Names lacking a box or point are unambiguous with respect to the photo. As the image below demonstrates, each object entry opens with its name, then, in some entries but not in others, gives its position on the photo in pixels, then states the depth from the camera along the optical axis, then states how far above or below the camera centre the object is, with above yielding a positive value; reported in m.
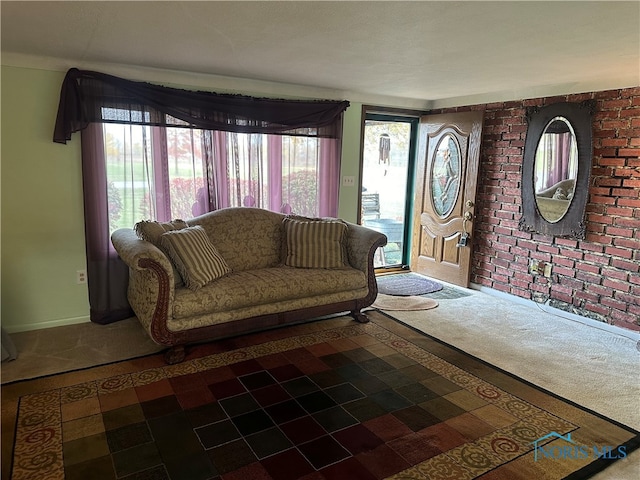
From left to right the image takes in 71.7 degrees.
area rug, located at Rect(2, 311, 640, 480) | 2.06 -1.37
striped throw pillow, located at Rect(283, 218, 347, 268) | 3.82 -0.68
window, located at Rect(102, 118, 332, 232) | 3.72 -0.09
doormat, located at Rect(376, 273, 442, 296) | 4.82 -1.32
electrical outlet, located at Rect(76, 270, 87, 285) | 3.70 -0.98
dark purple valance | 3.42 +0.46
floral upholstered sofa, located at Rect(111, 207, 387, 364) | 2.99 -0.86
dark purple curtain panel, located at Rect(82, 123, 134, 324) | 3.54 -0.73
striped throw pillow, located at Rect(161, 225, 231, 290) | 3.17 -0.69
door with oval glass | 4.91 -0.30
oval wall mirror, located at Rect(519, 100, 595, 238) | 3.92 +0.03
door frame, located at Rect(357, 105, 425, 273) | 5.09 +0.18
